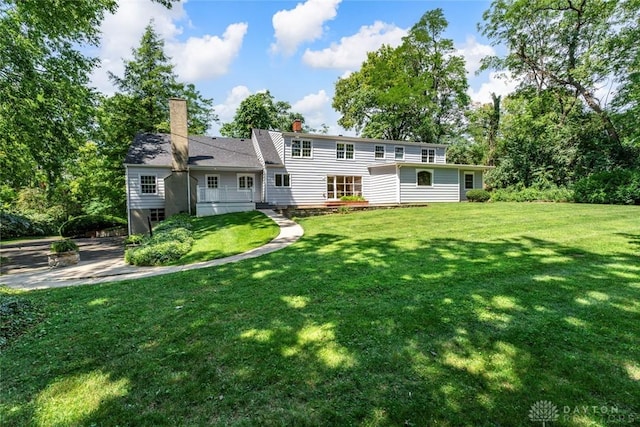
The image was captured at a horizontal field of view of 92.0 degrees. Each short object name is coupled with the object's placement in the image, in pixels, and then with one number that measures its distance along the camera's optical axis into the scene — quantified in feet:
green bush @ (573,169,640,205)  50.83
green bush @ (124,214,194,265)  27.48
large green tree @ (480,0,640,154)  64.34
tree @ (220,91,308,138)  99.50
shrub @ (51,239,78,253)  31.05
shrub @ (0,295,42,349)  11.37
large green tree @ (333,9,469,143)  102.73
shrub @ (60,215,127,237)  62.34
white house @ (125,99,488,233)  57.36
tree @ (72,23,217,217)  70.38
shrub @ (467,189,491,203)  69.77
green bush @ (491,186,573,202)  60.08
